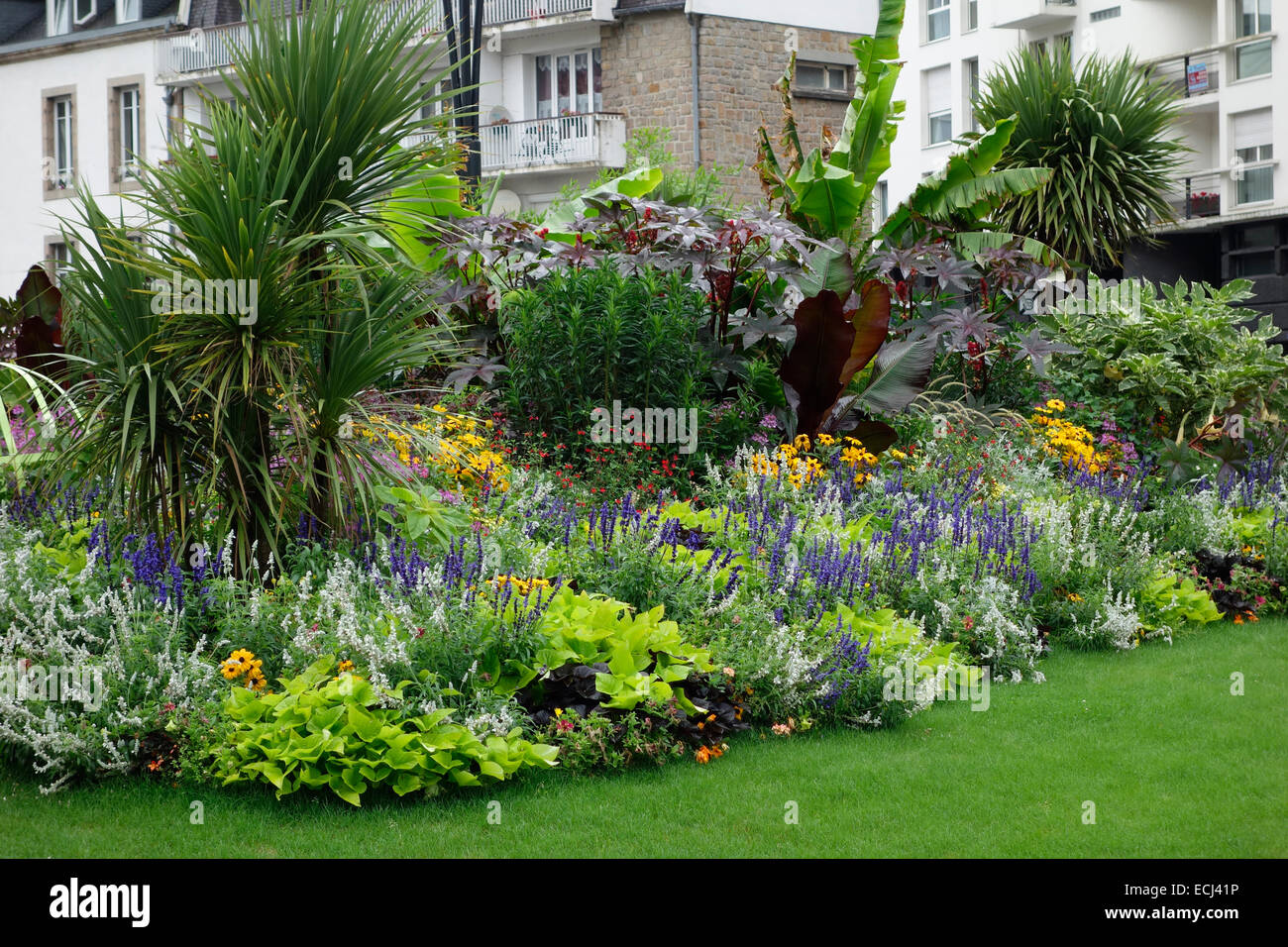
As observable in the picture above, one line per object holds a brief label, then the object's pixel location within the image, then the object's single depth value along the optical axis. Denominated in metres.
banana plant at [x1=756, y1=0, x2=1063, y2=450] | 9.81
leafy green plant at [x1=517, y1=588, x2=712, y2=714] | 5.58
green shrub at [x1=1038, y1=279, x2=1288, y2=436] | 11.48
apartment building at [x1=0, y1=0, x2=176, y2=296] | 34.91
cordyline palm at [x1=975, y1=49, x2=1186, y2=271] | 17.17
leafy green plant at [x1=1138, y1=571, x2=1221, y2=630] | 8.09
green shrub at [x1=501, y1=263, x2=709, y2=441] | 9.00
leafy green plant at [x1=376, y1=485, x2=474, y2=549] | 6.34
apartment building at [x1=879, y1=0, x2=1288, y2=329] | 31.09
